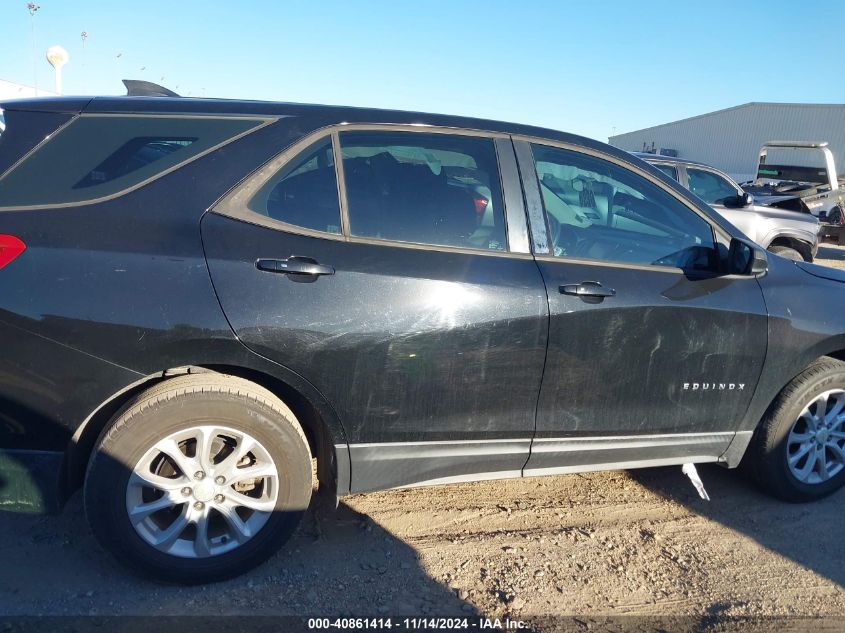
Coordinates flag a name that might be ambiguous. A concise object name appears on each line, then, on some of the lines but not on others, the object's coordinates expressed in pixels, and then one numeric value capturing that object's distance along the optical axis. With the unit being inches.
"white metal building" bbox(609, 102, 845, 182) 1475.1
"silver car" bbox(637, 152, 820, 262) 354.0
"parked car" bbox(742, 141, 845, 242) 418.6
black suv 96.2
